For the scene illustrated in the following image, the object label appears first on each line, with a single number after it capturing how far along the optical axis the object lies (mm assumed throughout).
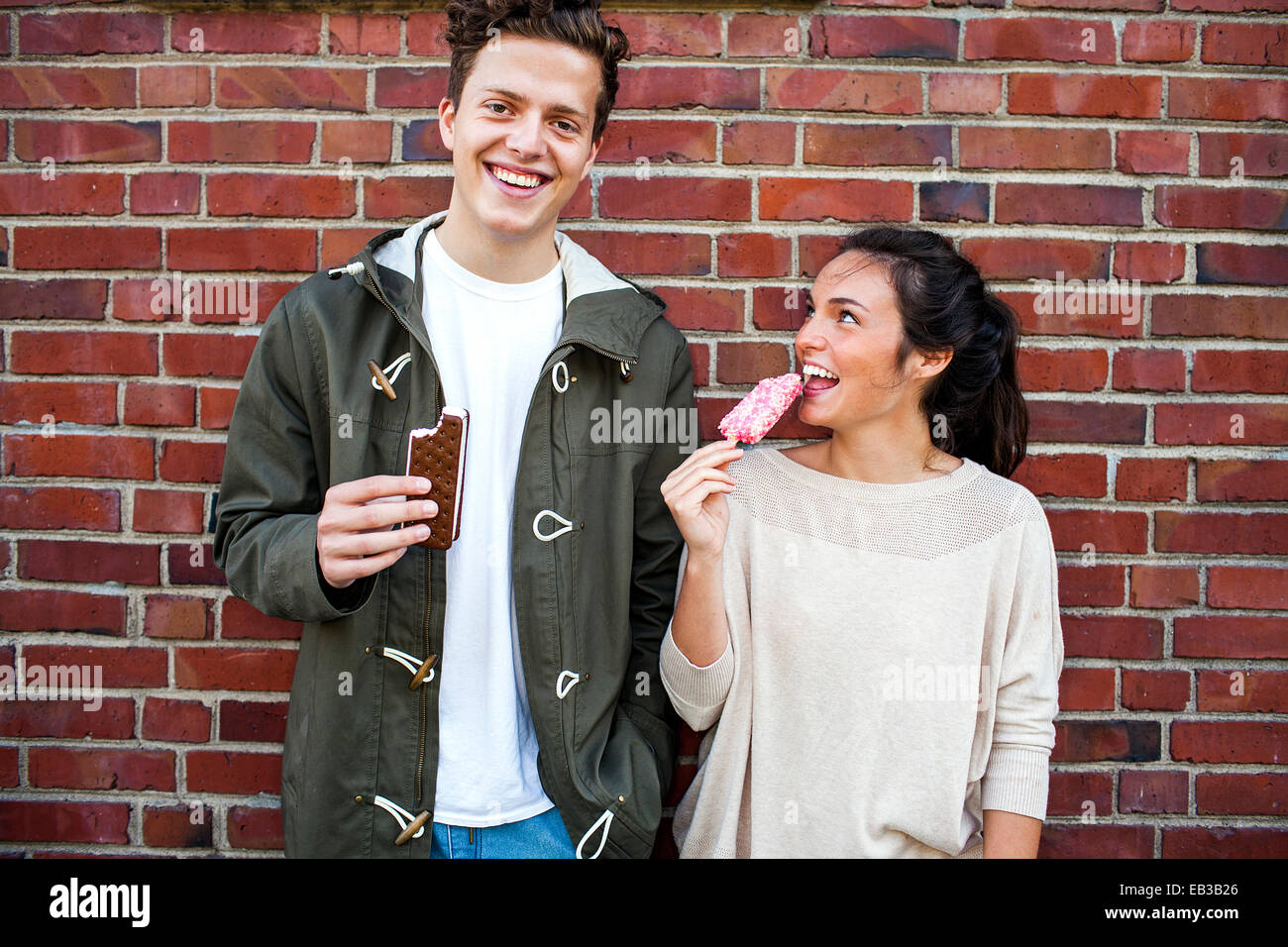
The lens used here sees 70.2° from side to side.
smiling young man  2189
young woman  2254
